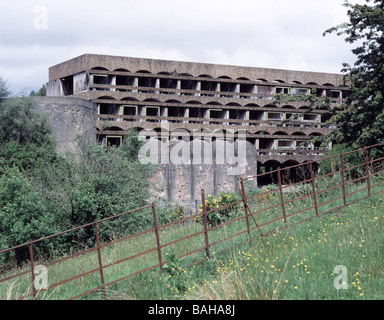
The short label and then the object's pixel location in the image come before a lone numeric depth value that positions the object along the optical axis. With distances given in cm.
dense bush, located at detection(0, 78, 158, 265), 1883
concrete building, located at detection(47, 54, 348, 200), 4338
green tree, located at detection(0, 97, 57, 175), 2819
